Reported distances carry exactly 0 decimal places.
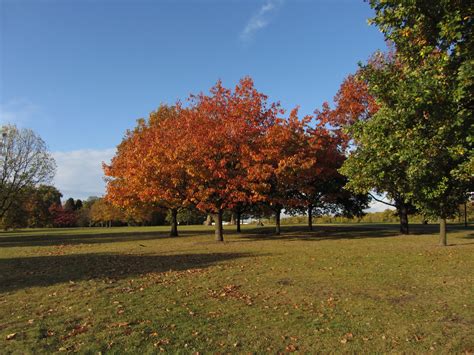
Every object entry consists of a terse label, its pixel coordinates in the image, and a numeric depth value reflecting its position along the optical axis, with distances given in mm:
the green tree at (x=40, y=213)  67412
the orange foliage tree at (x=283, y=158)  22734
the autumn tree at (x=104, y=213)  64438
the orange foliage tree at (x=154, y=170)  22844
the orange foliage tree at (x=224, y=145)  22406
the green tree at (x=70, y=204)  95488
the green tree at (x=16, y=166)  40688
